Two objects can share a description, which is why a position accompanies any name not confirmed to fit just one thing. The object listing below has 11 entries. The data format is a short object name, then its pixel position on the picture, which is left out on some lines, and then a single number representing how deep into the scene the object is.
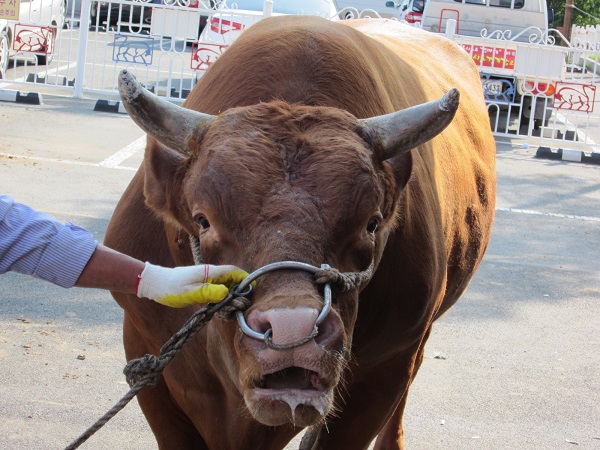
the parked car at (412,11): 18.55
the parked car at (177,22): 13.52
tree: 33.69
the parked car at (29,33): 13.93
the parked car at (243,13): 13.62
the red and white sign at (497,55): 13.88
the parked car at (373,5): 26.11
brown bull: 2.52
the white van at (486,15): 16.72
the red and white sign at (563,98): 13.46
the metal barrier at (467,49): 13.50
